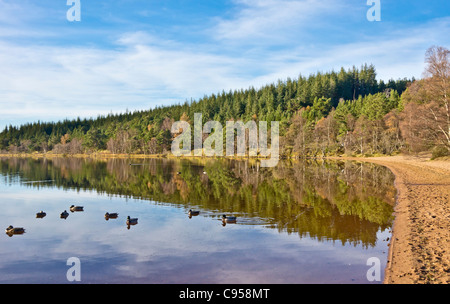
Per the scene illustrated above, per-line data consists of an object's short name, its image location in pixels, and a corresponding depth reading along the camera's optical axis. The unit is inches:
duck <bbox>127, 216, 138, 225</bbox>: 749.3
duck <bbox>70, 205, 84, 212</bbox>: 922.0
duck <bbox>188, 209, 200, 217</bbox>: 823.3
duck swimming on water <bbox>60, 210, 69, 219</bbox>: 853.2
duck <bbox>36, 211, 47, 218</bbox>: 864.3
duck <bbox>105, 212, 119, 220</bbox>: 824.3
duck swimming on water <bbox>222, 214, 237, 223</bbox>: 742.9
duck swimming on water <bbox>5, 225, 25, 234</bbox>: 692.1
